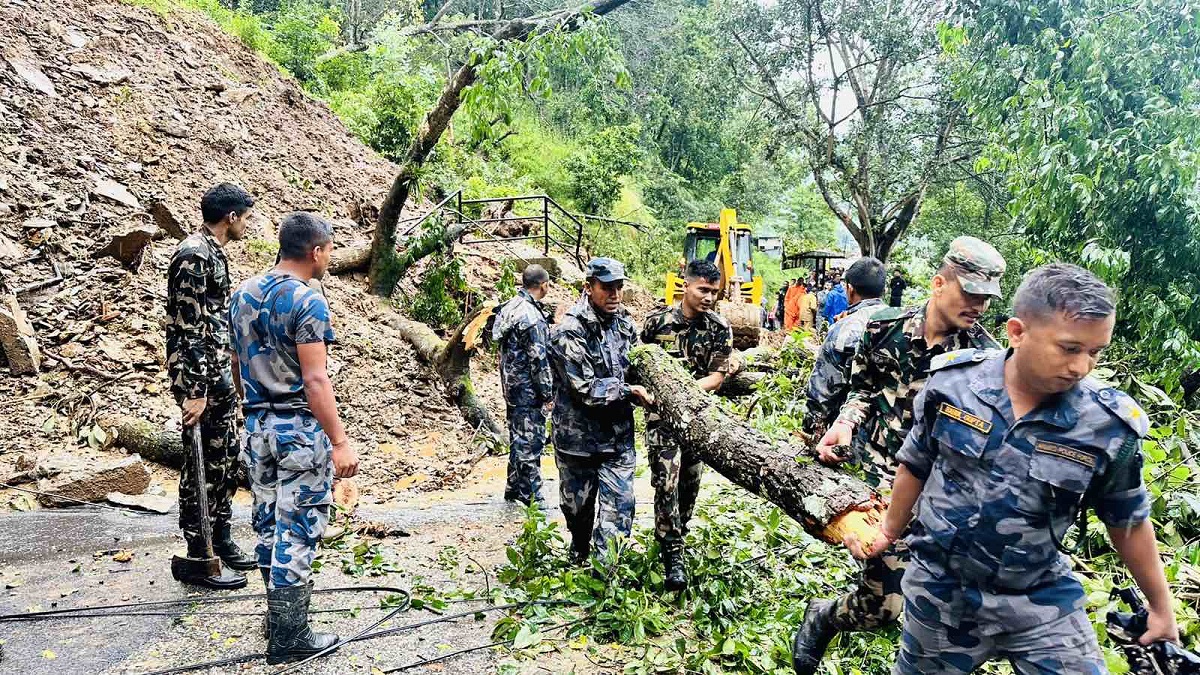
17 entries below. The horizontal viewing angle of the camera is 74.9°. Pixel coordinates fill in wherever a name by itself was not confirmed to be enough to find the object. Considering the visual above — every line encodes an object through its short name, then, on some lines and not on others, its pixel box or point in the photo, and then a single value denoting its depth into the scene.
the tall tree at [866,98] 19.41
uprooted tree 7.94
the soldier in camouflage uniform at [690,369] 4.29
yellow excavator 15.05
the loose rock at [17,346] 6.93
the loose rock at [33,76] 10.02
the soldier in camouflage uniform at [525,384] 6.29
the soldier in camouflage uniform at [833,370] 3.75
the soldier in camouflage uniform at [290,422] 3.32
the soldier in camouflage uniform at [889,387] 2.95
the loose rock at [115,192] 8.90
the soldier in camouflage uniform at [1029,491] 2.12
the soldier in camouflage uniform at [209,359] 4.09
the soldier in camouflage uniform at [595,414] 4.34
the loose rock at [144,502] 5.67
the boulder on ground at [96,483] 5.73
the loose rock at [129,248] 8.22
